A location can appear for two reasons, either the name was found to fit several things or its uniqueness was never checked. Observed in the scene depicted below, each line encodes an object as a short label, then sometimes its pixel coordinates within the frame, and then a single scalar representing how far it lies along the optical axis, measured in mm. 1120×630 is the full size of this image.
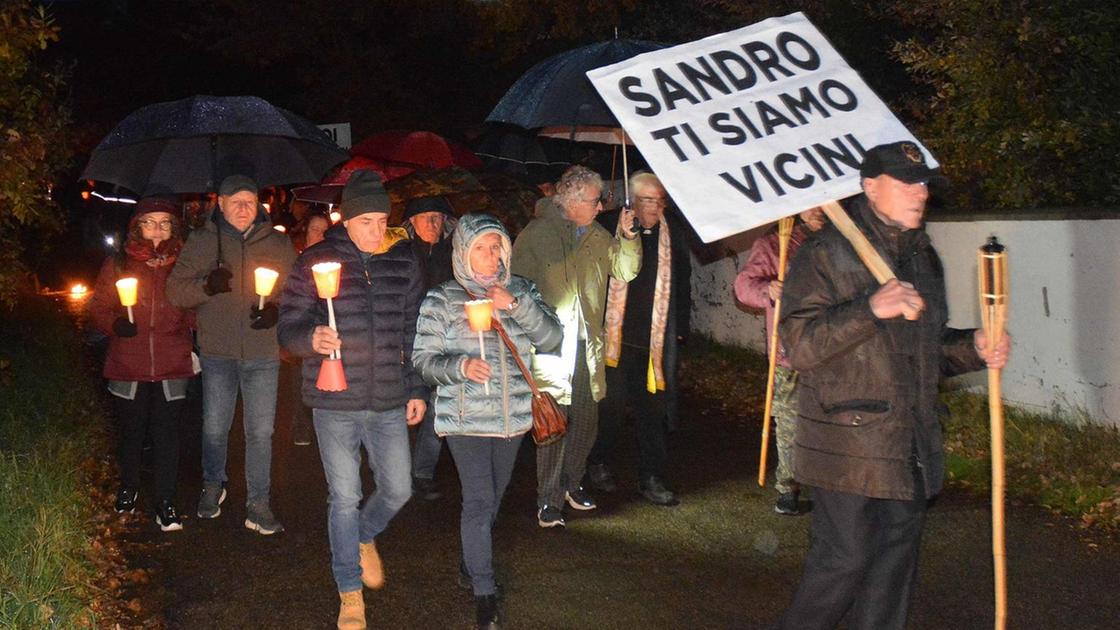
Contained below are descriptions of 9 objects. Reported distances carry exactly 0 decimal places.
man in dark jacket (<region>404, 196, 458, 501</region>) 8352
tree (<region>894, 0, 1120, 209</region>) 9773
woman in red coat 7398
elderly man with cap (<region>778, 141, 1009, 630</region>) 4297
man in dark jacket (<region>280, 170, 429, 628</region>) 5648
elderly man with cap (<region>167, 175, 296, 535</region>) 7219
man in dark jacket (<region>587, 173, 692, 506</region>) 7668
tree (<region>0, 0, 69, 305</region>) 8023
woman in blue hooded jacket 5465
